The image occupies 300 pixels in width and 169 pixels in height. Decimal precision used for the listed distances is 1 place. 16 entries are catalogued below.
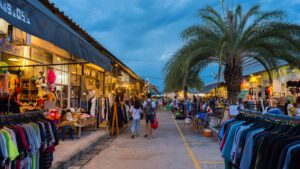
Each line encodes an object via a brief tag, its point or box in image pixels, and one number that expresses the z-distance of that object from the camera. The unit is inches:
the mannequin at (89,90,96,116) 541.0
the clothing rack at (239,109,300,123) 140.6
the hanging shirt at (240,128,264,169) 149.9
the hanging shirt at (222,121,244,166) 185.8
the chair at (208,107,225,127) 549.4
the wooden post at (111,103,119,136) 537.7
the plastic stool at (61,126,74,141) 412.5
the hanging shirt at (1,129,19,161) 154.5
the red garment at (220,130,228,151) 197.9
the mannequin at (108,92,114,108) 582.6
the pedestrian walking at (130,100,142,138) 522.3
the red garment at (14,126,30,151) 171.3
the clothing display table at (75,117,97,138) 440.4
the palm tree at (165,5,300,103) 468.4
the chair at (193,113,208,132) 585.9
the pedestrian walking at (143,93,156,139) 518.9
